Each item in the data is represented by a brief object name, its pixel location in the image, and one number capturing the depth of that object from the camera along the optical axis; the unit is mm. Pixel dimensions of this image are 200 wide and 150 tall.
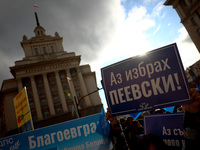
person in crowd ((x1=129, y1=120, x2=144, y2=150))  3150
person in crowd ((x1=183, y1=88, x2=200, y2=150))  1914
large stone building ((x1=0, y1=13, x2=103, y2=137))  31016
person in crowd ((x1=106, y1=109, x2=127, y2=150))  3418
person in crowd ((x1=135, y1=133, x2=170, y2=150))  1654
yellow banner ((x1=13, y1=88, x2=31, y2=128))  5820
